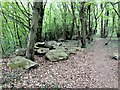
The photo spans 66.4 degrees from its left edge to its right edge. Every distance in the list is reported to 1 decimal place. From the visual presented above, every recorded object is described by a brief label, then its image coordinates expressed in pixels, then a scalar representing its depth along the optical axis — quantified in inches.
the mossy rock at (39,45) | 167.8
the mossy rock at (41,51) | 149.1
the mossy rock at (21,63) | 113.5
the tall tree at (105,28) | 309.0
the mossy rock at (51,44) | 166.4
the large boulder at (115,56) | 162.0
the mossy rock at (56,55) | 137.0
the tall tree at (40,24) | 182.3
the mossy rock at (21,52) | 140.2
